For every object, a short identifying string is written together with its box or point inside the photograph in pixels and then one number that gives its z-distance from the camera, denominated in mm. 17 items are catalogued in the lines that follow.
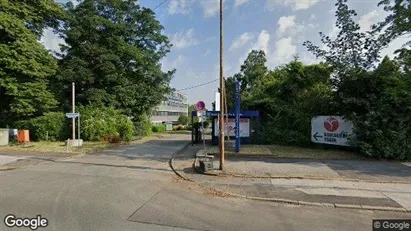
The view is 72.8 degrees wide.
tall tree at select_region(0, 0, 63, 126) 20859
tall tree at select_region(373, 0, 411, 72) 13000
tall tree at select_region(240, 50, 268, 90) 39397
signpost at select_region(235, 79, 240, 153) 13798
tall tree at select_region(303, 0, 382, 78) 15883
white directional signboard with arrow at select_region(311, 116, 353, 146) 15297
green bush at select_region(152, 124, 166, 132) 47219
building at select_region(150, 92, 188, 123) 80688
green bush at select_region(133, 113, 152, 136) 29998
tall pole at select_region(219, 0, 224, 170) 10156
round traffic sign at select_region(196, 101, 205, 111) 12770
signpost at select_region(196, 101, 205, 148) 12770
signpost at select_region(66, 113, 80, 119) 16553
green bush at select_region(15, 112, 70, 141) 21188
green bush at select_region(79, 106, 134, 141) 21516
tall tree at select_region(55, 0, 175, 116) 25531
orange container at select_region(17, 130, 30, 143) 19141
